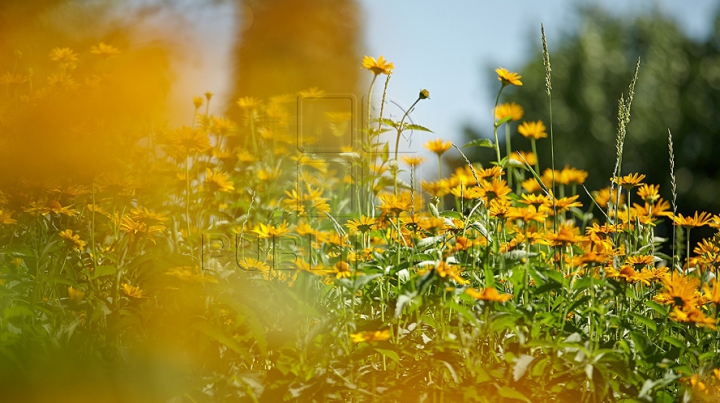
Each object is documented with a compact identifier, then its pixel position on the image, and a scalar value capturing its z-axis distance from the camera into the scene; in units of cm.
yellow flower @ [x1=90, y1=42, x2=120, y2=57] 413
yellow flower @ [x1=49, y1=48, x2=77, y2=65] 415
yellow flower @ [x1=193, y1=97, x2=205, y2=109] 421
